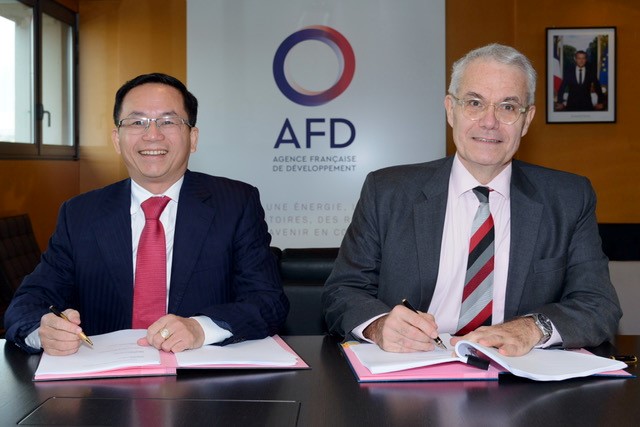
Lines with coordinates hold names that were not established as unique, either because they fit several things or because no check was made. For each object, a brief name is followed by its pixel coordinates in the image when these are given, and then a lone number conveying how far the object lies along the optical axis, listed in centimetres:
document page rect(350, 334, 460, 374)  164
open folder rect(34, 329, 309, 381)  163
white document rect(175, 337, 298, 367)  170
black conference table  136
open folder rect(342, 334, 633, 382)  161
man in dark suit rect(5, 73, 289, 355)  226
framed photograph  732
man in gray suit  220
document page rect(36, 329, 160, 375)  165
